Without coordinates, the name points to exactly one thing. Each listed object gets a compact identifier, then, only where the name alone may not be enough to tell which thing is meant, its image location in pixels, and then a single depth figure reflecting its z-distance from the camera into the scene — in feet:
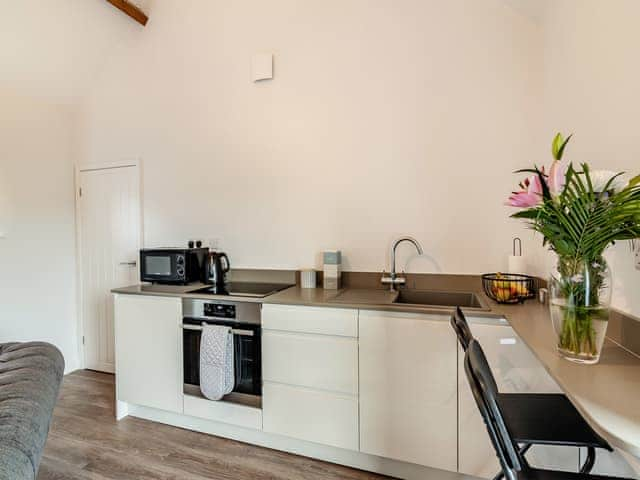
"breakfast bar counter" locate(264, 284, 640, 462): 2.13
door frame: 10.83
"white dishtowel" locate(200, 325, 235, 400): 6.68
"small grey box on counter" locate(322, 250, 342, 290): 7.71
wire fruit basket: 5.96
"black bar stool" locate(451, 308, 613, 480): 3.47
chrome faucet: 7.48
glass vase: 3.21
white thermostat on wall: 8.45
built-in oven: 6.76
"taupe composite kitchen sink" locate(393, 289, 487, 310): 7.08
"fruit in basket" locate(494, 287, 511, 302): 5.96
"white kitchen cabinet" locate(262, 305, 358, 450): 6.12
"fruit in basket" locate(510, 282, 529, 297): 5.97
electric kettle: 8.16
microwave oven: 8.40
